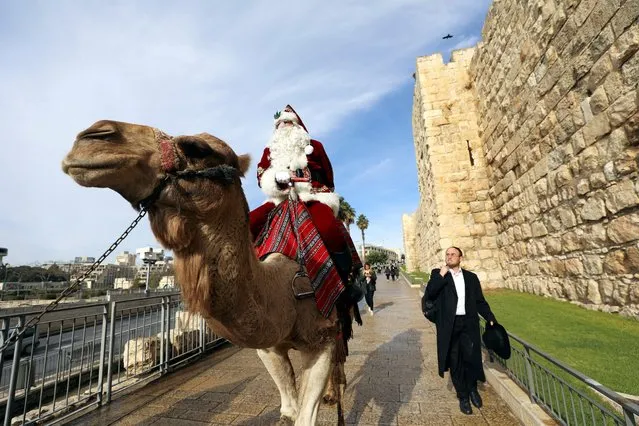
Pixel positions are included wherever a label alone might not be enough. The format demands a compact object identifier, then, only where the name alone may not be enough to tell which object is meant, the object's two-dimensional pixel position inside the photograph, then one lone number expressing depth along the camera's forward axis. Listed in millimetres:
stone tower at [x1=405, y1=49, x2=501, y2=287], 11992
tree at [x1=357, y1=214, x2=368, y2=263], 64562
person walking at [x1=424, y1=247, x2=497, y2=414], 4176
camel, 1235
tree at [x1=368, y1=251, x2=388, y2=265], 106881
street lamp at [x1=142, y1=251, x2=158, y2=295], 6445
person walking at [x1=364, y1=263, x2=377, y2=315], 12039
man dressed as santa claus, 2912
